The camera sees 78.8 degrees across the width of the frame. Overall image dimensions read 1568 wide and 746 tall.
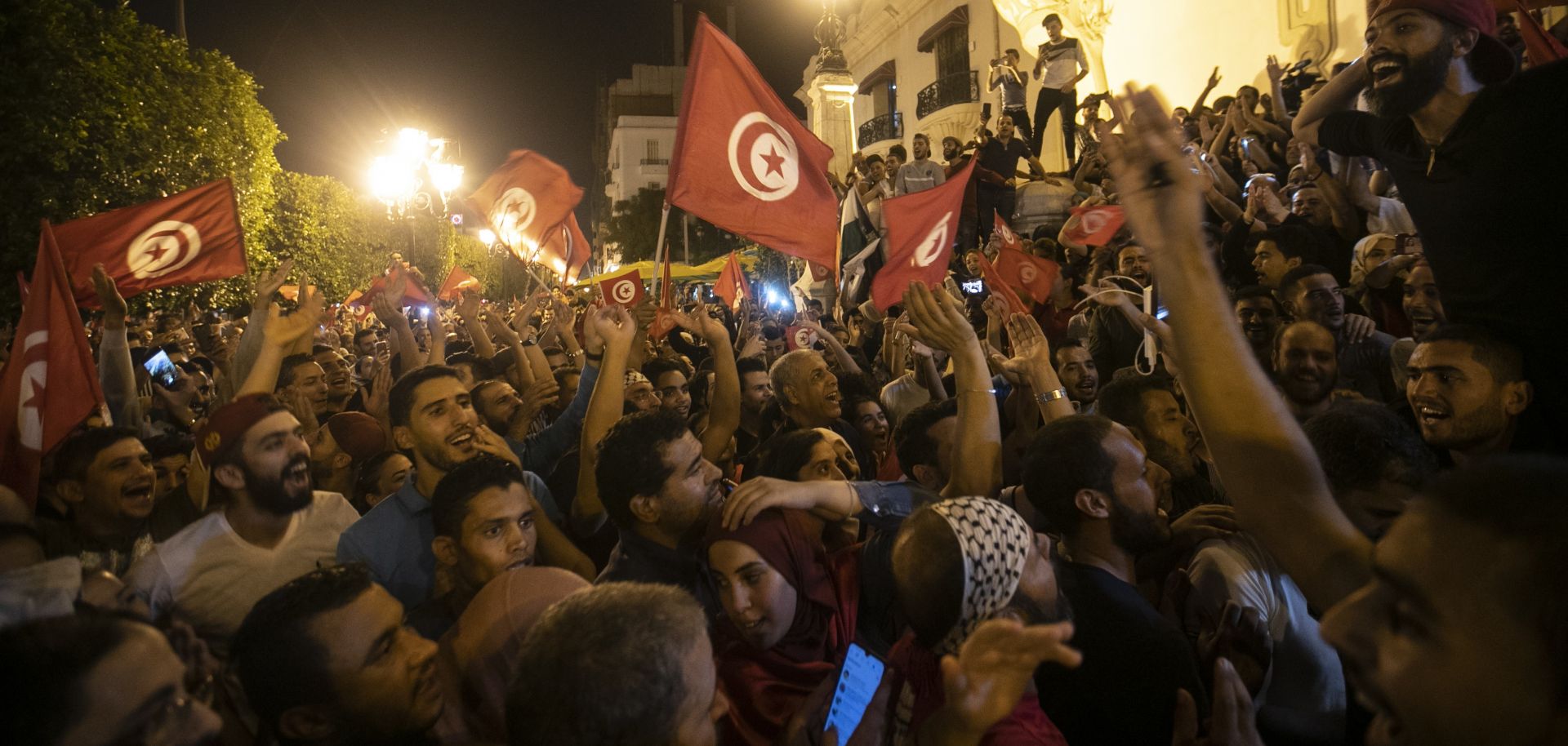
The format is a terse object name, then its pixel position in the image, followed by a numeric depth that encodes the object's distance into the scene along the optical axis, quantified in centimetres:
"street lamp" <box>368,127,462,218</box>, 1952
